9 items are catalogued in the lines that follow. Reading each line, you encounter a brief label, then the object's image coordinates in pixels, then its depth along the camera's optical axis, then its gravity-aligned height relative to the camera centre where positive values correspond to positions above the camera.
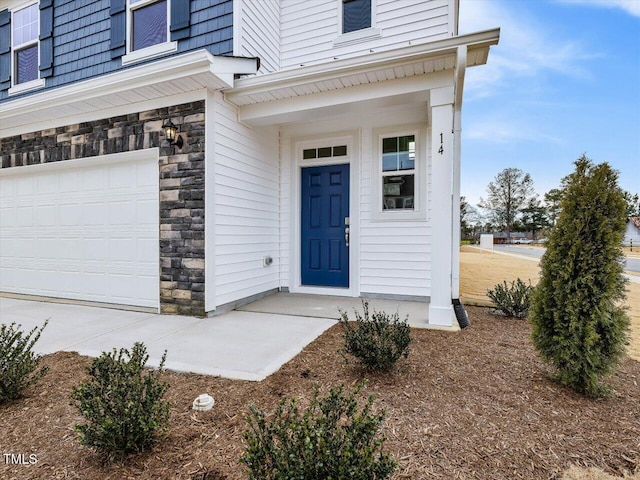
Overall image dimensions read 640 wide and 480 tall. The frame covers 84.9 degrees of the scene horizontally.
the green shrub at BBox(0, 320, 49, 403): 2.07 -0.81
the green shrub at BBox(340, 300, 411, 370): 2.34 -0.74
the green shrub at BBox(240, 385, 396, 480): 1.18 -0.76
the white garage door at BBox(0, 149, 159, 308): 4.54 +0.07
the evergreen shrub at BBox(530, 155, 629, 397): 2.00 -0.25
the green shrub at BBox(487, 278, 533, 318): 4.01 -0.74
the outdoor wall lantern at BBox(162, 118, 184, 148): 4.14 +1.20
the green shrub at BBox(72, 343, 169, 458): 1.52 -0.79
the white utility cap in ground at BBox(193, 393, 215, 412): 1.98 -0.96
